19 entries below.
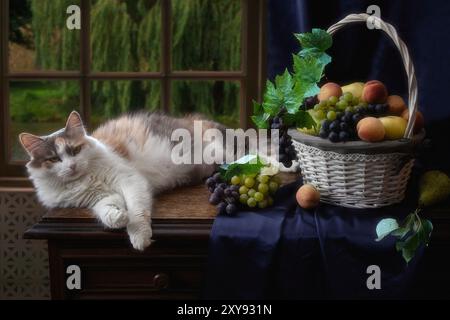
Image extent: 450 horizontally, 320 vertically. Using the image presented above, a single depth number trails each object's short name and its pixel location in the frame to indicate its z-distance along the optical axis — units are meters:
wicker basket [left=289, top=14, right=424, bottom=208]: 2.82
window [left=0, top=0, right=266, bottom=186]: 3.39
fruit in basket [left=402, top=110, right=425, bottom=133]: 2.91
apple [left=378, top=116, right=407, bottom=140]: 2.85
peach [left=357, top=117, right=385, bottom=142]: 2.81
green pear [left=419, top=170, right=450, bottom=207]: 2.93
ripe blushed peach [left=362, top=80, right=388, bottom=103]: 2.89
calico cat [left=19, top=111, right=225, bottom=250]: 2.85
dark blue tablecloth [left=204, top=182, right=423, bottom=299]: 2.81
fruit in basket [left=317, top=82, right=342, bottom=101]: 2.92
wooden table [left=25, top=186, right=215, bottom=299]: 2.85
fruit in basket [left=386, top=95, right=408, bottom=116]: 2.92
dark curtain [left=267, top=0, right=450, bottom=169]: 3.18
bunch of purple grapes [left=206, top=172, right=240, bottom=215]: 2.90
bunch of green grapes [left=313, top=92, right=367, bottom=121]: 2.88
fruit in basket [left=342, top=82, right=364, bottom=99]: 2.94
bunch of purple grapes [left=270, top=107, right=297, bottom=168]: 2.99
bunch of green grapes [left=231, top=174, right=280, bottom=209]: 2.93
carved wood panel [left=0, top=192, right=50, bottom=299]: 3.38
